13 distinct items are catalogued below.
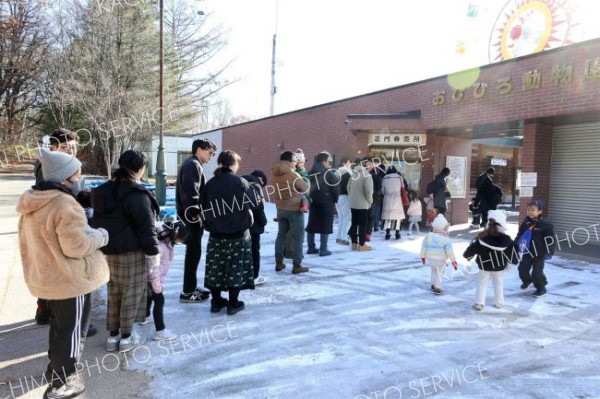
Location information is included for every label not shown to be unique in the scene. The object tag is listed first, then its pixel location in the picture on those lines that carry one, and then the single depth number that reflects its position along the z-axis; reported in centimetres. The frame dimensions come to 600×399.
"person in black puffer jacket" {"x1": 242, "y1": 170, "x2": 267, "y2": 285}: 549
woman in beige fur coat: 277
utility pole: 2759
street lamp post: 1508
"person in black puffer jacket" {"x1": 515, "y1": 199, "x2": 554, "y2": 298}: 550
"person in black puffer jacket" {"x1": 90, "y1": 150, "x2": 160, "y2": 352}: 343
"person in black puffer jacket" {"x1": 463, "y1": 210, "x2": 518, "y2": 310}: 488
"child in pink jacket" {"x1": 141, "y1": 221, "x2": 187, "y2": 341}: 381
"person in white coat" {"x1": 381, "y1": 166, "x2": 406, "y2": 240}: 967
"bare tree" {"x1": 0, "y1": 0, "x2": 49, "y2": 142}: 2316
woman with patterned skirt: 443
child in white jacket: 534
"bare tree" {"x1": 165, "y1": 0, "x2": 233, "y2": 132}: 3066
